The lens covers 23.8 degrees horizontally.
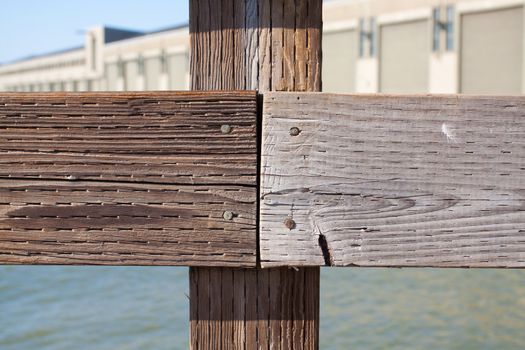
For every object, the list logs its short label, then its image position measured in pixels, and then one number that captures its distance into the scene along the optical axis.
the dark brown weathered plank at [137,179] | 1.26
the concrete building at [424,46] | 36.00
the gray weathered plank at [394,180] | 1.25
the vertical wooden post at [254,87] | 1.28
